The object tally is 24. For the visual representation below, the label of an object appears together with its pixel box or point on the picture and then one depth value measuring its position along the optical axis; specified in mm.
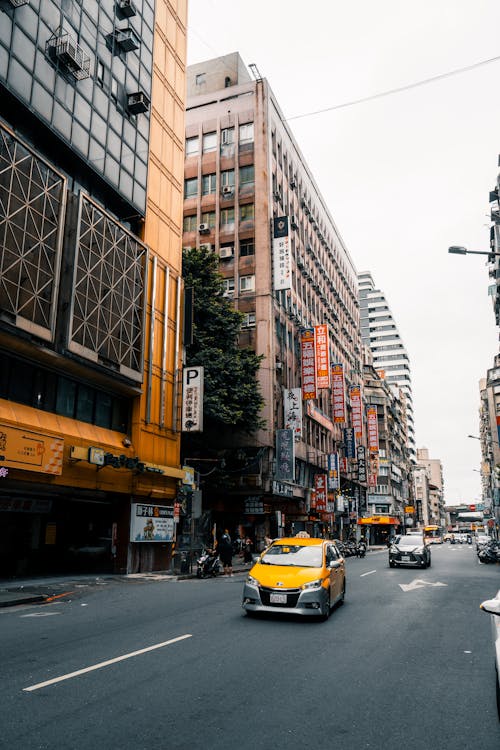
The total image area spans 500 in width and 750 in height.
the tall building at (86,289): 19047
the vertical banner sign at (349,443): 66562
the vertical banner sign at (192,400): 27062
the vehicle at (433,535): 78875
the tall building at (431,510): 175500
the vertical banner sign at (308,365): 47922
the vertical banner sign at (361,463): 69625
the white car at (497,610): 5091
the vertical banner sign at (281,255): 45406
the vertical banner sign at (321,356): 49228
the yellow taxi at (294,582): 10797
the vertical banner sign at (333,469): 55300
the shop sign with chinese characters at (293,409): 44312
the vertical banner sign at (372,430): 79000
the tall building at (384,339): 159125
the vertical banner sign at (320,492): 52250
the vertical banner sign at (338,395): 60000
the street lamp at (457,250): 17375
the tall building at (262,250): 43094
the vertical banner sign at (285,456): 40944
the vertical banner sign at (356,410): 71000
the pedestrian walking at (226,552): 24016
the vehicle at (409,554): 27141
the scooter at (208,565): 22938
